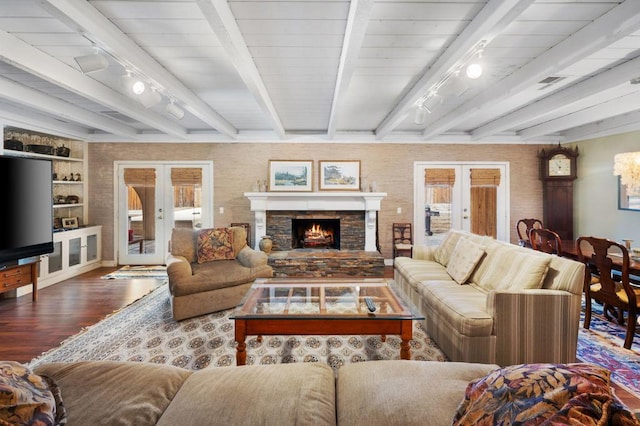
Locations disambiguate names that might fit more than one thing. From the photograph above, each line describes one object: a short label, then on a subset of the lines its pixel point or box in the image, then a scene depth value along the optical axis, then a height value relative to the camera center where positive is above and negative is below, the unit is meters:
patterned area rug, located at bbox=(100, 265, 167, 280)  5.29 -1.15
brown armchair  3.37 -0.78
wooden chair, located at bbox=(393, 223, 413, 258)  6.03 -0.59
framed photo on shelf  5.50 -0.30
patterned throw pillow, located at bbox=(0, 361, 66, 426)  0.93 -0.60
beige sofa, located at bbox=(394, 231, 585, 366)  2.31 -0.80
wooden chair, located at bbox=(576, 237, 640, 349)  2.68 -0.76
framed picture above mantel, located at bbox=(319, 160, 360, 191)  6.07 +0.53
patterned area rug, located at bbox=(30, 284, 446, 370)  2.63 -1.23
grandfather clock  5.80 +0.31
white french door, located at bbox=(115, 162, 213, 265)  6.10 +0.02
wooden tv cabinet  3.76 -0.87
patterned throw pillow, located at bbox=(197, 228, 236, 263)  4.07 -0.51
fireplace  6.32 -0.56
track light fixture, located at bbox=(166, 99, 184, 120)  3.60 +1.06
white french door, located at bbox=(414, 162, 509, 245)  6.14 +0.10
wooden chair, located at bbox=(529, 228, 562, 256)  3.64 -0.46
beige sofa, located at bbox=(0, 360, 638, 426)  0.85 -0.75
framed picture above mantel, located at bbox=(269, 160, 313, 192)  6.06 +0.55
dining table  2.75 -0.53
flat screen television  3.01 -0.03
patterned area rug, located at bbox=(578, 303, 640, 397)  2.36 -1.24
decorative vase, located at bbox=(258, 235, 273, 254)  5.47 -0.68
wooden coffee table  2.27 -0.80
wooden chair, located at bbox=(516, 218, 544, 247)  5.40 -0.41
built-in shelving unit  4.77 -0.05
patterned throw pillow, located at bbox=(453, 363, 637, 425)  0.75 -0.49
